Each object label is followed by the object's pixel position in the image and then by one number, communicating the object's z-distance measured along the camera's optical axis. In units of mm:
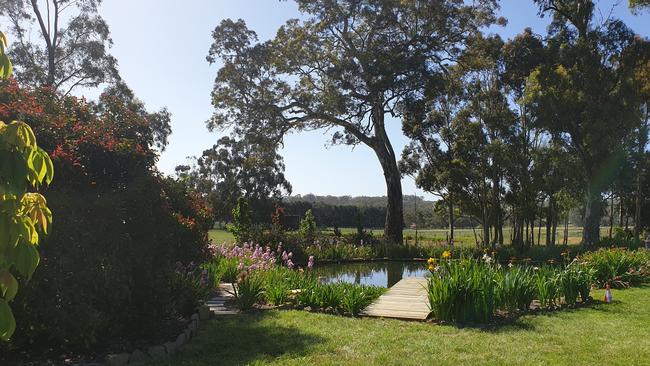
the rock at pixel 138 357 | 4961
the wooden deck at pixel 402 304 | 7562
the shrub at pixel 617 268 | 10406
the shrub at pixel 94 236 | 4707
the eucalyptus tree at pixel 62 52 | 24141
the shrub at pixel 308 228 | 19703
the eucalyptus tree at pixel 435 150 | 26594
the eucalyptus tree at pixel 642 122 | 20297
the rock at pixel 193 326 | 6220
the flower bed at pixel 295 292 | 7922
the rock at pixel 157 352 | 5172
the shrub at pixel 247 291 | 7992
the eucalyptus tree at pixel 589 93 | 19703
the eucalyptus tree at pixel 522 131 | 24031
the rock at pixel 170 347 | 5391
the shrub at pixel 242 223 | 16366
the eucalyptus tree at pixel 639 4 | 17875
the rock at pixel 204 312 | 7098
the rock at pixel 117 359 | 4711
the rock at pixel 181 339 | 5641
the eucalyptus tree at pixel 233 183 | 54188
